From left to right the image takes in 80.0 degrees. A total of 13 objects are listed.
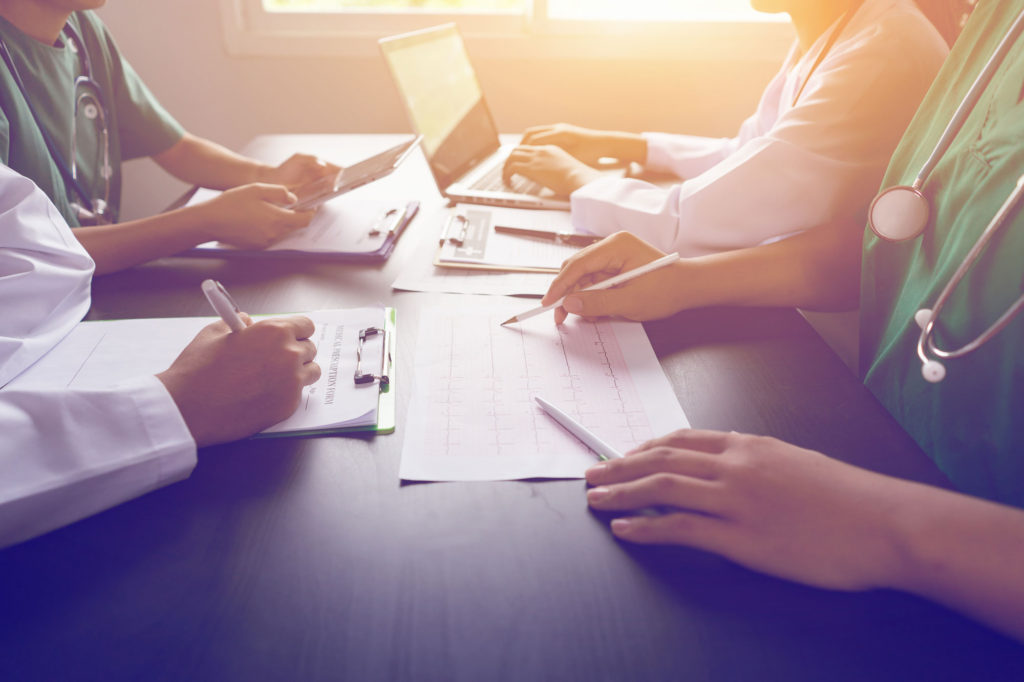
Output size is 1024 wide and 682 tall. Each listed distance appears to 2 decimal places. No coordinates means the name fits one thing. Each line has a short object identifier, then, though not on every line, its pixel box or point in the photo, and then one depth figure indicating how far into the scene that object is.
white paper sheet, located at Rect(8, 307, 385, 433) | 0.55
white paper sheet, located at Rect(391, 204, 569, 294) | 0.81
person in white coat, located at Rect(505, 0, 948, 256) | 0.82
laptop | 1.13
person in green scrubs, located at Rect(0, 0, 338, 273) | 0.89
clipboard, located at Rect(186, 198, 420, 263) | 0.90
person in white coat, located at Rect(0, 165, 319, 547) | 0.45
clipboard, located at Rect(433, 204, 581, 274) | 0.88
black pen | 0.98
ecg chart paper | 0.51
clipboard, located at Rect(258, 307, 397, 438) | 0.54
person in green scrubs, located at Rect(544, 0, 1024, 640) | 0.40
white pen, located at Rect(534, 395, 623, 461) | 0.51
